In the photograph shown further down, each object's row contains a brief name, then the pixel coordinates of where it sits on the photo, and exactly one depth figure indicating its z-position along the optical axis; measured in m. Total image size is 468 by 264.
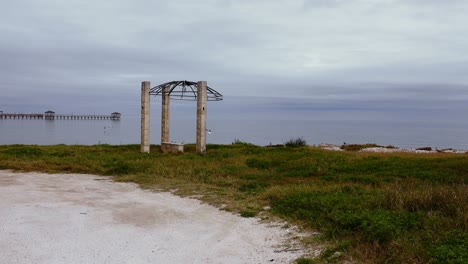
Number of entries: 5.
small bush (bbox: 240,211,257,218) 9.24
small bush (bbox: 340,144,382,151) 26.81
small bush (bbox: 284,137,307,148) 26.94
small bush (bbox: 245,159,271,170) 17.19
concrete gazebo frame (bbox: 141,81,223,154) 21.03
